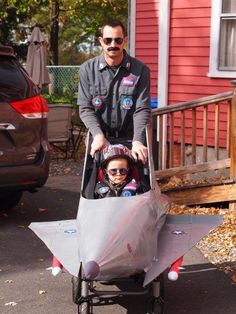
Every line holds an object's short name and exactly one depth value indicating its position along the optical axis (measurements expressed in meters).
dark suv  6.82
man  5.06
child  4.72
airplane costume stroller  4.04
